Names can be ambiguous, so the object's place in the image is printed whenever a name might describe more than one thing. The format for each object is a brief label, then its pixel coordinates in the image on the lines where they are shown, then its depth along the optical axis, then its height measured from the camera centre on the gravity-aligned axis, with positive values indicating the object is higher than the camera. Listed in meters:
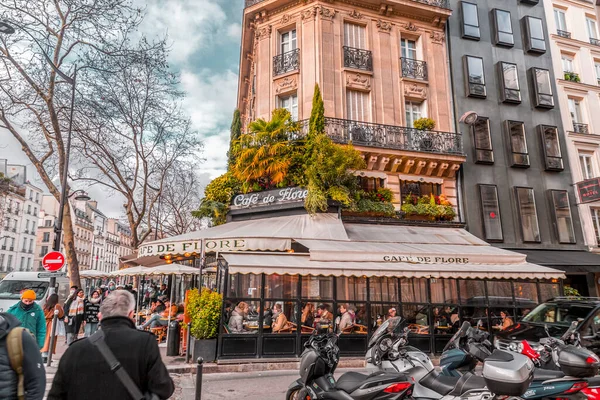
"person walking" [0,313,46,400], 2.68 -0.58
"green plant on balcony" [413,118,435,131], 15.09 +6.19
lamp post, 11.58 +2.35
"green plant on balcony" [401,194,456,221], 14.24 +2.76
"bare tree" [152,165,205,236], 25.39 +6.53
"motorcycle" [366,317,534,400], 4.43 -1.11
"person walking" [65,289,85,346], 11.24 -0.90
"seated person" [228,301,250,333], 9.55 -0.86
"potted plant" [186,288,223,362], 9.03 -0.94
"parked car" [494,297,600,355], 7.08 -0.83
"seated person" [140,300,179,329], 12.91 -1.18
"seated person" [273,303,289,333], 9.80 -0.96
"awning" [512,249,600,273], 14.48 +0.83
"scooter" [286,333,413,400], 4.43 -1.18
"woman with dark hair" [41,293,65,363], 9.57 -0.68
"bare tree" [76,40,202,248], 15.22 +7.37
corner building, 14.42 +8.13
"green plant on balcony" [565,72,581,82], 18.81 +9.95
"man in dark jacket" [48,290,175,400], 2.33 -0.50
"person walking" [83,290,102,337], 11.10 -0.89
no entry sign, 10.35 +0.65
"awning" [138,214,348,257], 10.33 +1.42
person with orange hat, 6.30 -0.48
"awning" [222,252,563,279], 8.92 +0.35
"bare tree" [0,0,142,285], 13.83 +8.11
